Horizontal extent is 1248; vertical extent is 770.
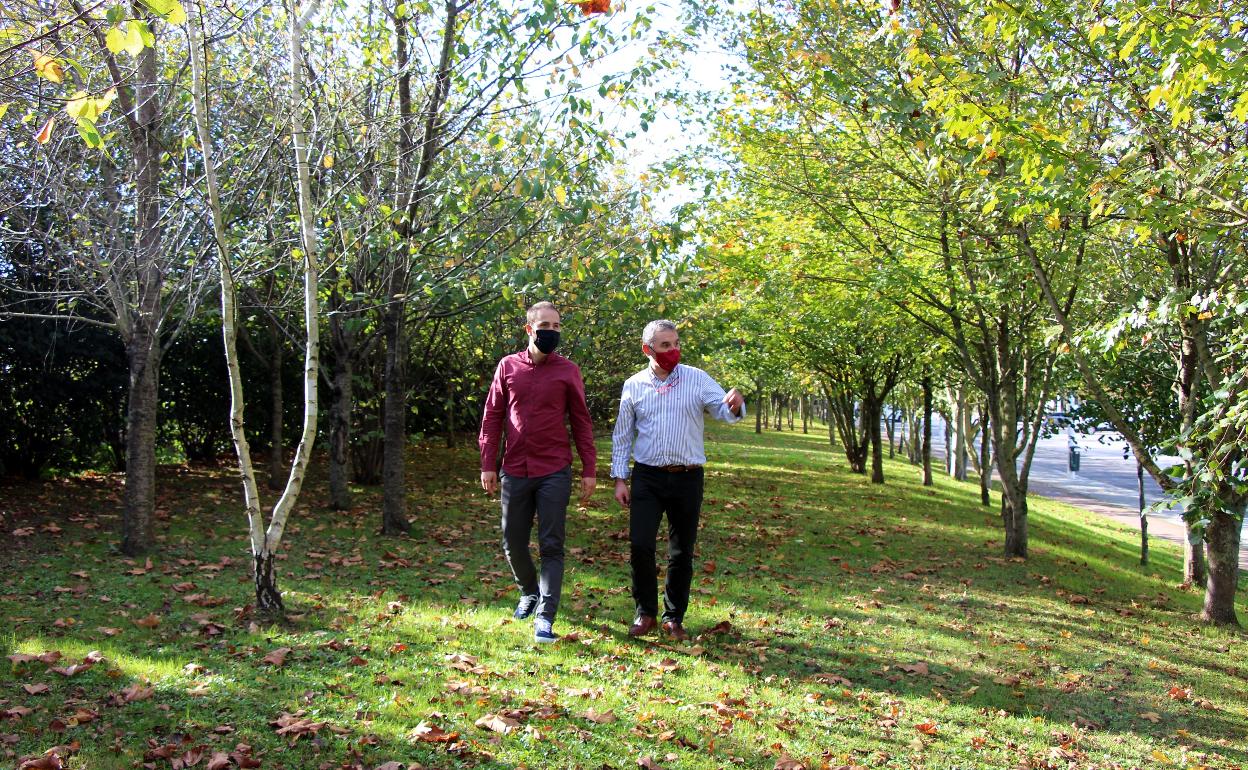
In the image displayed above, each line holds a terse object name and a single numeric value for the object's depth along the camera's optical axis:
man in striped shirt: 5.45
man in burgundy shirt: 5.36
